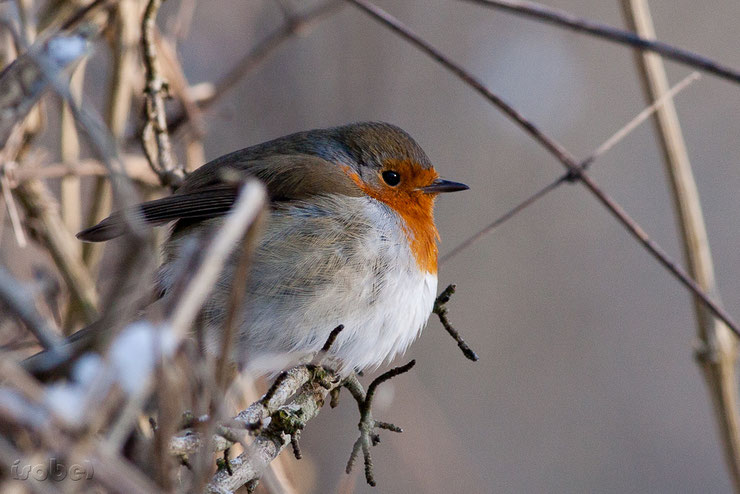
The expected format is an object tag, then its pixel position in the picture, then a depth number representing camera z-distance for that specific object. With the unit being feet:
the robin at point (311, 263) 16.60
